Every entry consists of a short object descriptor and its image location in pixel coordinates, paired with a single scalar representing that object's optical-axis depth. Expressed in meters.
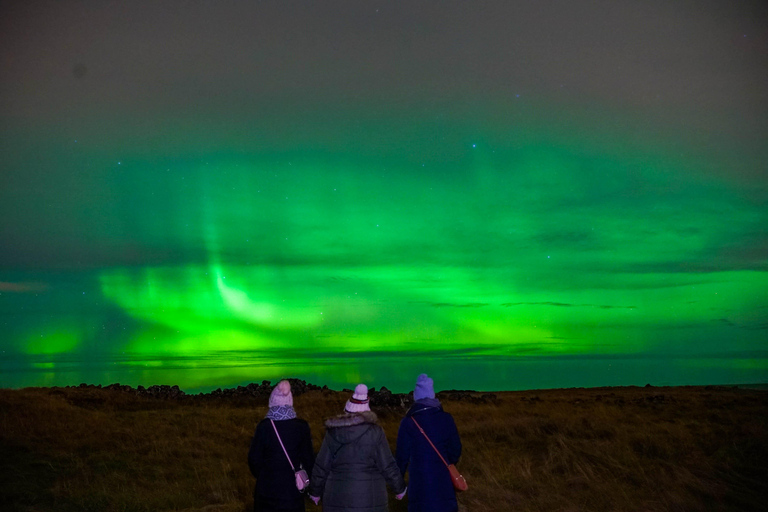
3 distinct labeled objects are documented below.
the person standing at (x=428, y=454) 6.58
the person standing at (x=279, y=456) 6.17
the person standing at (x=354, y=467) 5.99
